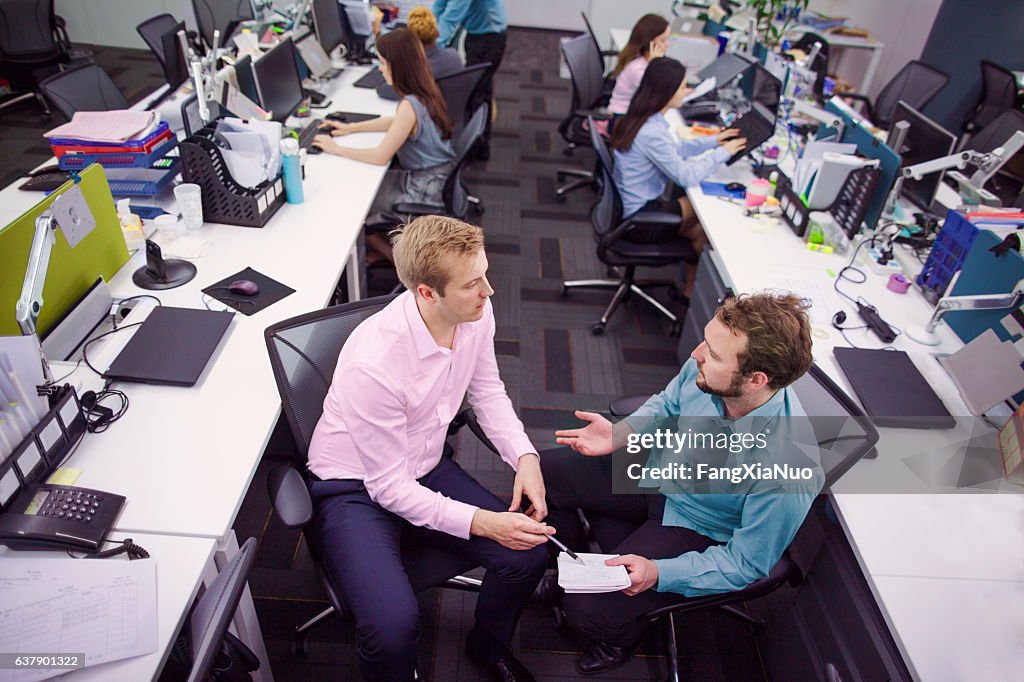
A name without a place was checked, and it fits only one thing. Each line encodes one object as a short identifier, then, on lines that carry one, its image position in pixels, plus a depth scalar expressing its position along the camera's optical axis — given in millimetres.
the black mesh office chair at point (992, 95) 4301
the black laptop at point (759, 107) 3086
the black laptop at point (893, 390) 1773
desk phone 1262
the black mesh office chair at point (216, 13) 4625
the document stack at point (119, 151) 2332
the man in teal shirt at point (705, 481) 1460
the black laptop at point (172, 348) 1679
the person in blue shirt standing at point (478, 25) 4523
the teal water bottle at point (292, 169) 2523
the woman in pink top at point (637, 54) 3816
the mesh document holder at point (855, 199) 2484
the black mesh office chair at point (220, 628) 1061
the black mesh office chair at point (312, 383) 1562
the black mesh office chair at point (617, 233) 2850
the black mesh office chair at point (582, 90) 4035
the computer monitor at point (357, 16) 4301
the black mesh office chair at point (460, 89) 3373
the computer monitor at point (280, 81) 3012
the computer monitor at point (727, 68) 3935
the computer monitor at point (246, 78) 2846
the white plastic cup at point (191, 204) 2273
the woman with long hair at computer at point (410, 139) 2881
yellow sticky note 1412
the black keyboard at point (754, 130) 3067
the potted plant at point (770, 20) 4012
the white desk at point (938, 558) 1290
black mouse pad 2002
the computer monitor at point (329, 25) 3945
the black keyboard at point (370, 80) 3957
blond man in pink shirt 1484
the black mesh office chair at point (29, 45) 4754
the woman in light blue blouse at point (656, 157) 2832
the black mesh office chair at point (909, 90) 4070
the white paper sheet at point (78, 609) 1127
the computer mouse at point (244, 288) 2018
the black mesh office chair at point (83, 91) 2918
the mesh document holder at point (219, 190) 2283
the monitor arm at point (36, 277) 1347
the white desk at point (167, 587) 1121
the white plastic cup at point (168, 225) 2266
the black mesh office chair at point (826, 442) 1541
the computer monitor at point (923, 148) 2604
